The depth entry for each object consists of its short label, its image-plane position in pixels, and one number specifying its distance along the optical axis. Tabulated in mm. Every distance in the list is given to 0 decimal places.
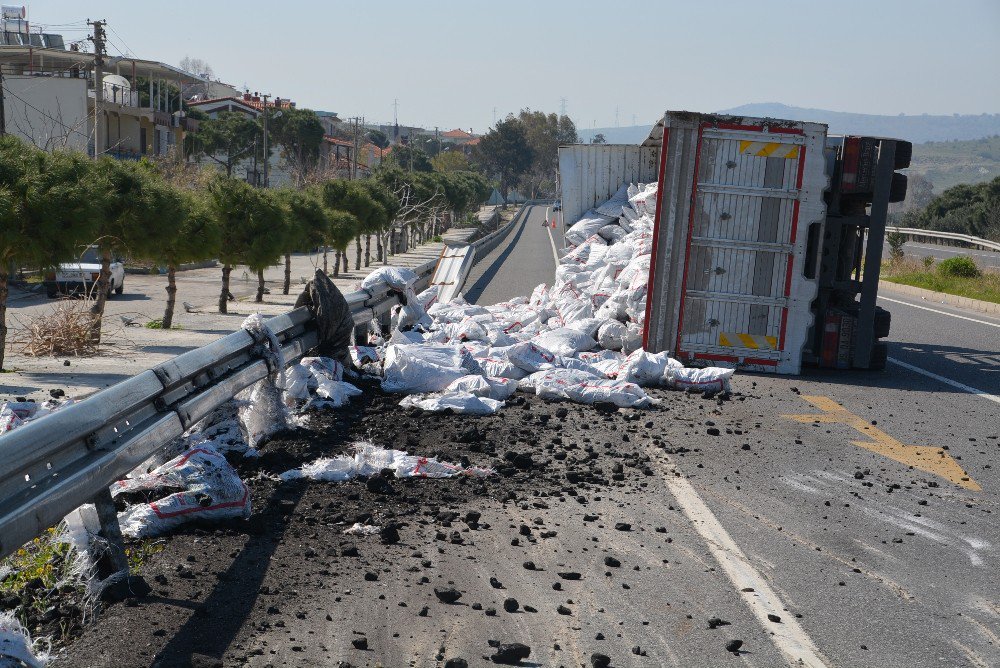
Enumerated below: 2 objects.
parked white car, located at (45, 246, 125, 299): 31984
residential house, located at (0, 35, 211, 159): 58688
